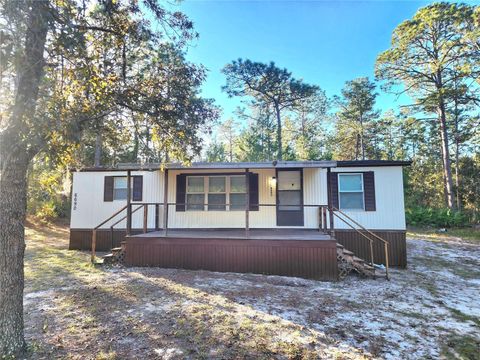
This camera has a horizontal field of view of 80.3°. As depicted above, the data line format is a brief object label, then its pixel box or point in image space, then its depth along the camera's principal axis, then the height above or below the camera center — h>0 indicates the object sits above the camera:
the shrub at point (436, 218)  15.36 -0.69
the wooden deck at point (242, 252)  6.76 -1.20
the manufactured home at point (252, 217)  7.07 -0.40
